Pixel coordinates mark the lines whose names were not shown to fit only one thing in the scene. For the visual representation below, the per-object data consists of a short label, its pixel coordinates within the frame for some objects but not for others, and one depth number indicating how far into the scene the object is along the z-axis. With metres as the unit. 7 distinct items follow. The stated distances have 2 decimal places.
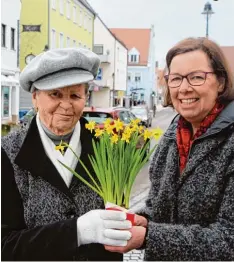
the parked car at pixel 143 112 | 27.88
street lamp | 8.01
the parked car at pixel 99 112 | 9.93
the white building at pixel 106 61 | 45.41
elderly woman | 1.68
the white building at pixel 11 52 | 22.36
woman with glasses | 1.53
